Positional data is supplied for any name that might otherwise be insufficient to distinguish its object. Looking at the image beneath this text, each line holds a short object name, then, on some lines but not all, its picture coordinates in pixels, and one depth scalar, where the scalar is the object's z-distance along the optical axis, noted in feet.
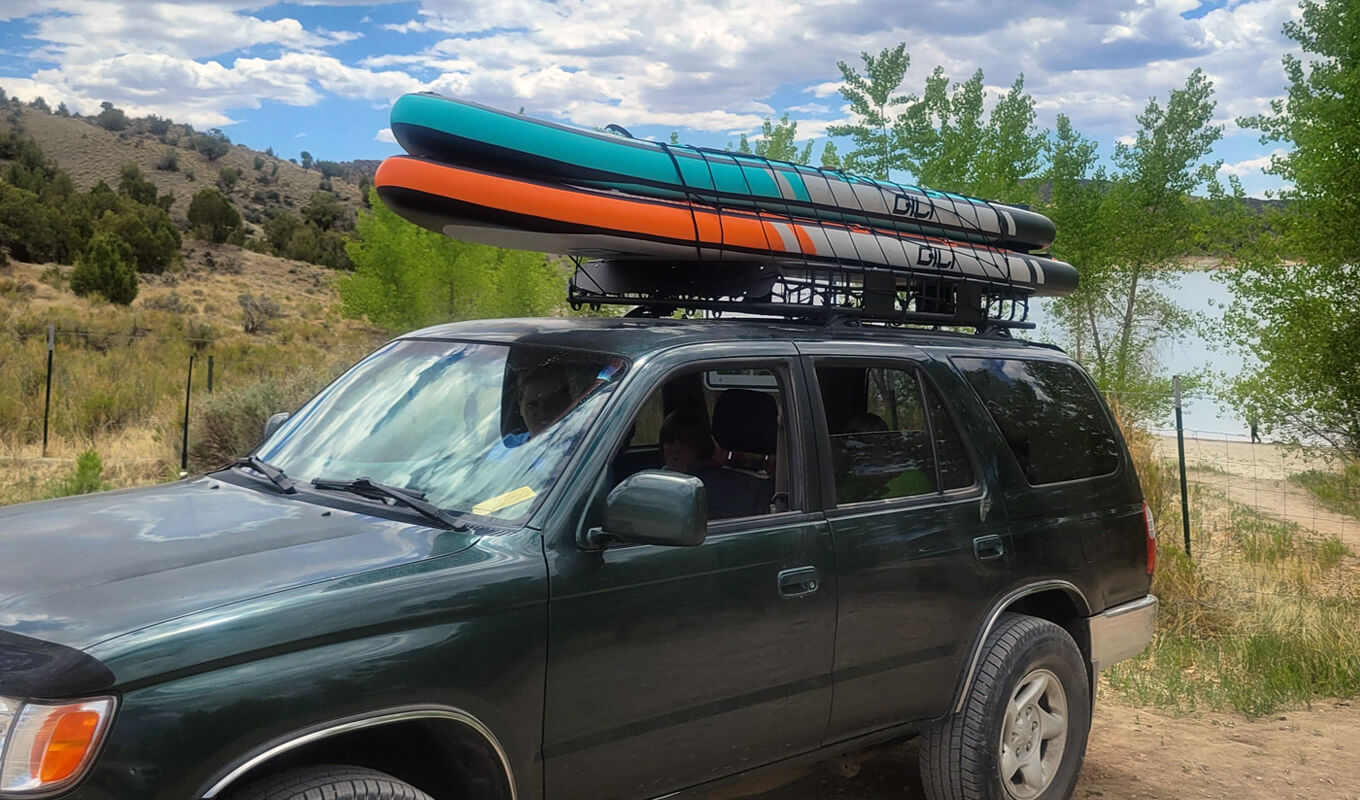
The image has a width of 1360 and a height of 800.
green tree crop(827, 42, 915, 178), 80.64
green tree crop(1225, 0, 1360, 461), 54.24
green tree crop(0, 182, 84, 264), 123.65
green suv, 8.00
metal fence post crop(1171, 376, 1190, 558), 30.50
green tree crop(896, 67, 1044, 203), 78.18
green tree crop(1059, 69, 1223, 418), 108.99
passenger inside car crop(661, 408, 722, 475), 13.76
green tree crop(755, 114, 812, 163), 77.25
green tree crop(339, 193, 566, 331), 52.90
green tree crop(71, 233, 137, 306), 108.78
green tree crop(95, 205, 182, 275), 129.39
